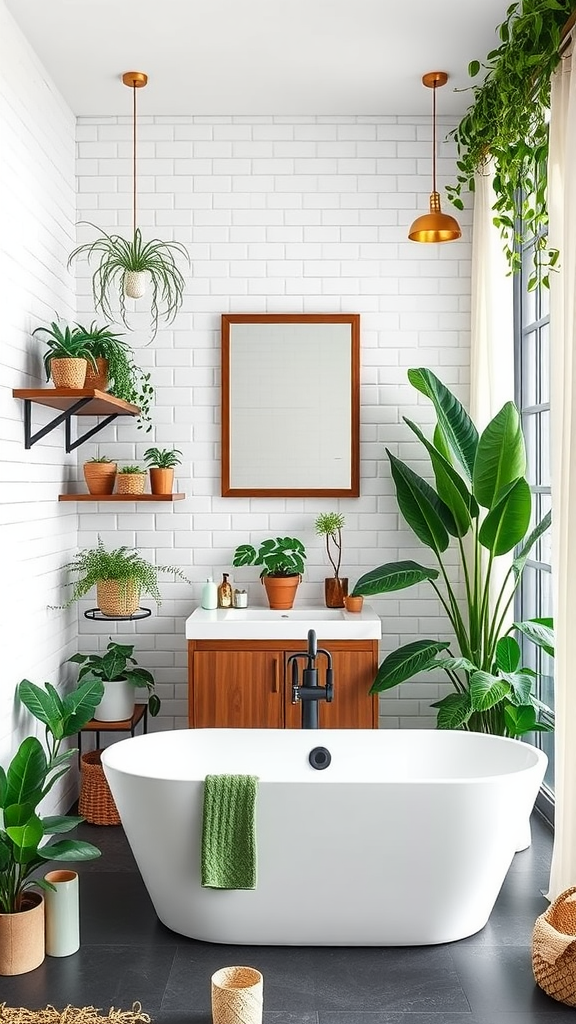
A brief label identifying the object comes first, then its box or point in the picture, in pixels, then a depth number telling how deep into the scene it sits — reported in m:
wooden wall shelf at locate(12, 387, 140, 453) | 3.62
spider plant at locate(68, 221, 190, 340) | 4.44
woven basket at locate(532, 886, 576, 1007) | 2.67
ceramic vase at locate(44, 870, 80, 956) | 2.96
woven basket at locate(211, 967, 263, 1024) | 2.50
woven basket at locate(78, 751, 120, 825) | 4.06
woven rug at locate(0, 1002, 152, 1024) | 2.59
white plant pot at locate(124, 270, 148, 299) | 4.11
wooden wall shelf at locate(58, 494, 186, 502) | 4.29
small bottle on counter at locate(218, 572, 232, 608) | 4.40
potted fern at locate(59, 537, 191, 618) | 4.21
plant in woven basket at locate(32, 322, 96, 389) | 3.71
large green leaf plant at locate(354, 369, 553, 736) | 3.70
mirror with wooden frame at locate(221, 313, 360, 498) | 4.54
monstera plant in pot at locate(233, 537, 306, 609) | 4.38
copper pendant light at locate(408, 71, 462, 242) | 3.82
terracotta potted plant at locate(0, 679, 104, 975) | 2.86
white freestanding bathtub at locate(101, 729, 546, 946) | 2.90
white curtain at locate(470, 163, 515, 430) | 4.11
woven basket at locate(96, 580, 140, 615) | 4.22
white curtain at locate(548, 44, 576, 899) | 3.04
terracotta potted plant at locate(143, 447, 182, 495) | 4.38
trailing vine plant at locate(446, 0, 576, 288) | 3.19
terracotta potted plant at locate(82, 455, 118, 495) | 4.36
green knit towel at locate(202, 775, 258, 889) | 2.89
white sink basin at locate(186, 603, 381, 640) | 4.07
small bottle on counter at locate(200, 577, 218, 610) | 4.36
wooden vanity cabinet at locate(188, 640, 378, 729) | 4.09
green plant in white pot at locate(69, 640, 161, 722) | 4.14
